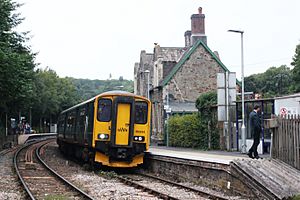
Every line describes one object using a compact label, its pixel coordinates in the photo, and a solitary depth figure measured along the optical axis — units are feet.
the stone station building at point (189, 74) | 128.36
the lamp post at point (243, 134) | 73.77
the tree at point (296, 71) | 168.43
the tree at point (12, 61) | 80.48
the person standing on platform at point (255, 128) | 45.68
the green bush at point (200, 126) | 94.68
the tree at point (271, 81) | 235.56
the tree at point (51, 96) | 208.44
